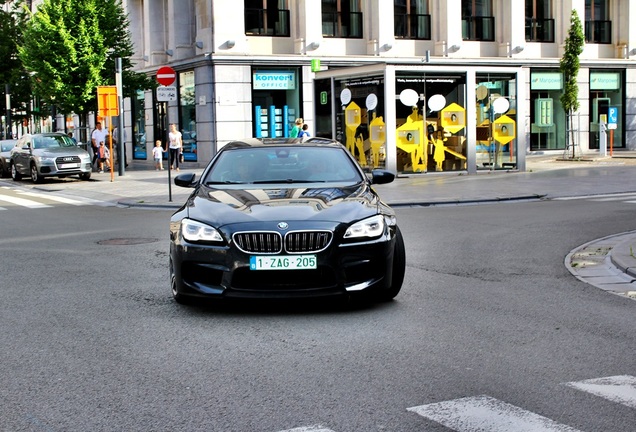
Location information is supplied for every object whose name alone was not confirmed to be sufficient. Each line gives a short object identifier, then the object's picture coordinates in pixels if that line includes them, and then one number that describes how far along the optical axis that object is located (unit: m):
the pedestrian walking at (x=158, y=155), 33.56
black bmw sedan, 7.22
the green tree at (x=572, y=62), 33.31
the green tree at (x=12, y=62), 48.22
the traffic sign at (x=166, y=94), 21.33
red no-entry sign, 23.12
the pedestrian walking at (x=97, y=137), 33.97
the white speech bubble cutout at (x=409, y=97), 25.64
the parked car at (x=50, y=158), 29.25
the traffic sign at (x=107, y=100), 29.23
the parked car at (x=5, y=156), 33.97
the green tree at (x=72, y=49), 33.72
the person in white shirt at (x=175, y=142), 33.28
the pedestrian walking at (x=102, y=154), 33.69
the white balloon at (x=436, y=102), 25.91
